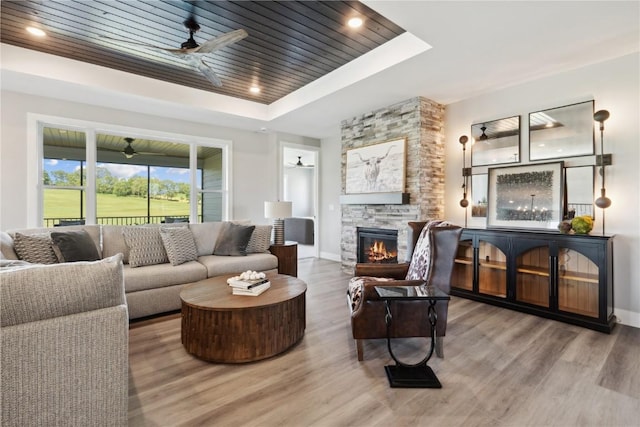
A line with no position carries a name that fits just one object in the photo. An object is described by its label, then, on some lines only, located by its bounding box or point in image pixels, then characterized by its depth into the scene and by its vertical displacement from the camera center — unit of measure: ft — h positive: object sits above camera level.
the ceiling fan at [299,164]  29.35 +4.90
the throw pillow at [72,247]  9.70 -1.14
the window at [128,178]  13.65 +1.83
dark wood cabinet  9.51 -2.23
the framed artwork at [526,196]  11.07 +0.65
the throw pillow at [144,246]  11.21 -1.30
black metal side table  6.53 -3.00
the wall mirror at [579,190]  10.48 +0.80
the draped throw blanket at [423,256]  8.29 -1.30
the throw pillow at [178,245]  11.75 -1.31
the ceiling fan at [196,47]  8.25 +4.91
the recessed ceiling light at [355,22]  9.02 +5.88
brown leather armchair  7.43 -2.24
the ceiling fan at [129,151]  15.44 +3.24
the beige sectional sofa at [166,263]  10.18 -2.06
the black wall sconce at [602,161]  9.91 +1.74
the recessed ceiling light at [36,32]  9.67 +5.97
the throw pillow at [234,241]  13.57 -1.31
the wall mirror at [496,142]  12.26 +3.03
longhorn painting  14.20 +2.29
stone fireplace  13.56 +2.71
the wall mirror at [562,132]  10.55 +3.00
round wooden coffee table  7.35 -2.87
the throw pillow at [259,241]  14.43 -1.39
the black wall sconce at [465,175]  13.57 +1.74
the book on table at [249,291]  8.23 -2.18
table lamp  15.72 -0.08
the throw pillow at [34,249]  9.20 -1.14
